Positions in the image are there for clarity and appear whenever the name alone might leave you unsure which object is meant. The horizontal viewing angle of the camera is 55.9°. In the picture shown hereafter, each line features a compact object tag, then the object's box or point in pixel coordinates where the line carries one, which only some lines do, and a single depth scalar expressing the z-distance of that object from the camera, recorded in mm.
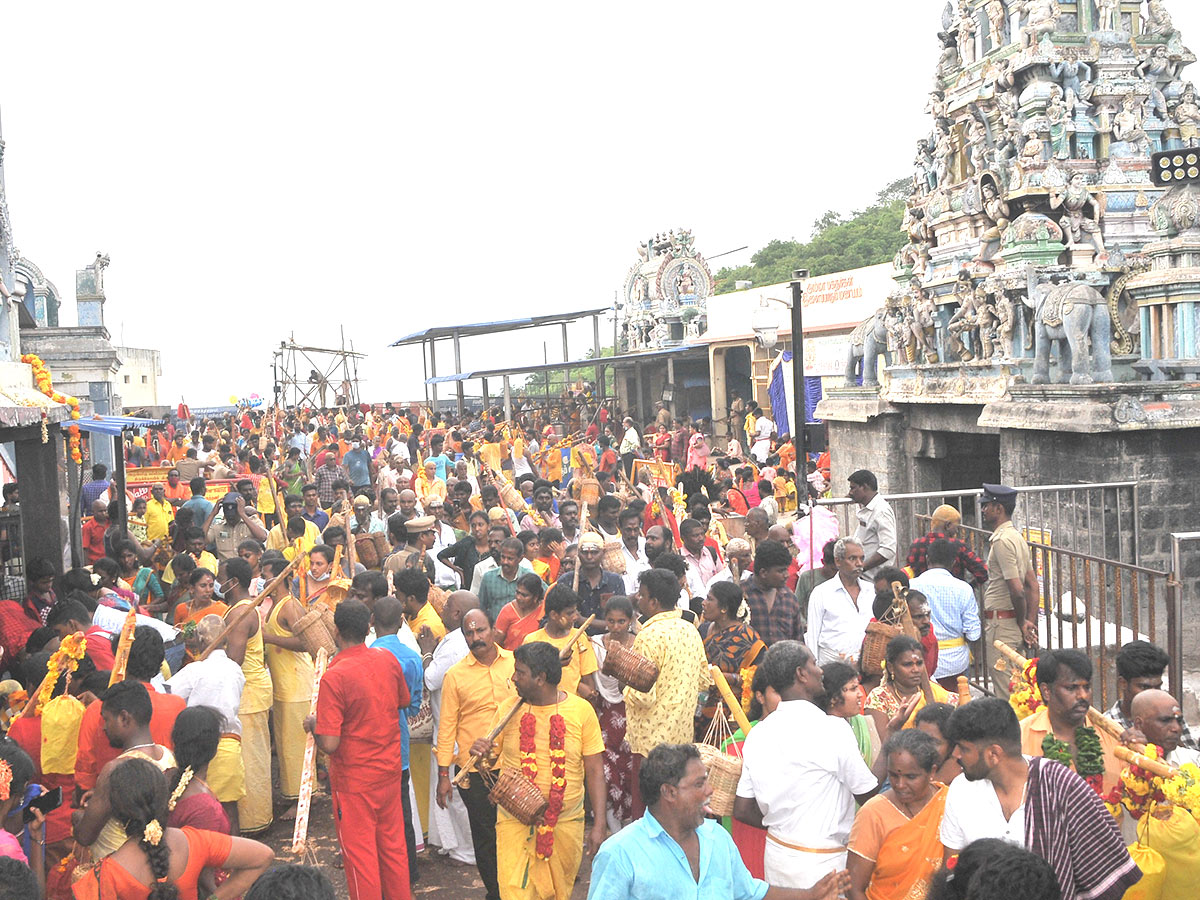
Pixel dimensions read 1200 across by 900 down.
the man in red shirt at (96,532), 11617
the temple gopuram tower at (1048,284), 10578
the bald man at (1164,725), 4188
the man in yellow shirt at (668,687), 5703
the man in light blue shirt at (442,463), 14766
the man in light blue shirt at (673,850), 3566
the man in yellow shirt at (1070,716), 4383
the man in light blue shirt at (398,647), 6000
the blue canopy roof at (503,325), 28844
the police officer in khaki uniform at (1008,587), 7316
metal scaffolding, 40062
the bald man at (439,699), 6453
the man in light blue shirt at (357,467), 16395
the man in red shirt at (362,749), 5328
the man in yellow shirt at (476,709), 5676
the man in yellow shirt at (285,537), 9938
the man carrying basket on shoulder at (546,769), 5105
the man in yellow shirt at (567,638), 5828
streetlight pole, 11372
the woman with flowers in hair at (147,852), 3631
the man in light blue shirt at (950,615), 6797
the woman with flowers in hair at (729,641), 5926
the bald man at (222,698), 6066
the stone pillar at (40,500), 10375
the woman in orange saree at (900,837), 3986
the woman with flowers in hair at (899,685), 5008
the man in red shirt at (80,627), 6090
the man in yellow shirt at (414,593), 6680
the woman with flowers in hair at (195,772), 4179
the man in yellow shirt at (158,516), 11883
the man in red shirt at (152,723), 4965
